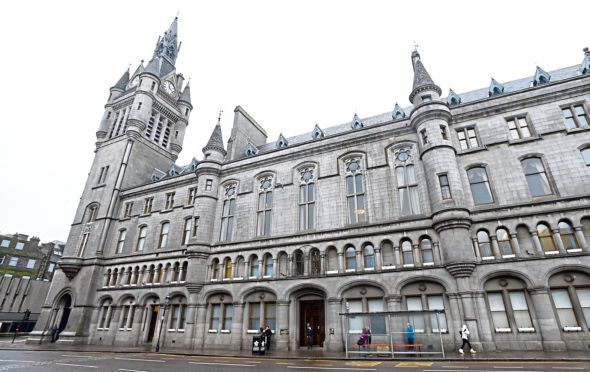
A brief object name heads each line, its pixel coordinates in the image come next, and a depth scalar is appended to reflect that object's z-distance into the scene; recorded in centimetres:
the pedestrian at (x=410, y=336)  1666
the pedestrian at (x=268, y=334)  2121
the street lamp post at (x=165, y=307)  2362
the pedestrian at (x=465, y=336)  1622
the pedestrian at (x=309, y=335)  2130
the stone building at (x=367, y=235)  1778
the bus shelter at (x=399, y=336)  1617
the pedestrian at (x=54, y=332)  3247
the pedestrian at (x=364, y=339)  1708
